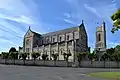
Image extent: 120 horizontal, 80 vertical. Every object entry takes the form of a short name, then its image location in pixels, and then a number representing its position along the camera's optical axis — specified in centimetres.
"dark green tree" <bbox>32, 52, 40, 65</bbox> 3783
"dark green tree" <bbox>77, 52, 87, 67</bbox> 3593
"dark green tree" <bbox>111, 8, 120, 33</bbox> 758
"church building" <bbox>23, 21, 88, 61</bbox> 4379
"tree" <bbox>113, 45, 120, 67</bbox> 3425
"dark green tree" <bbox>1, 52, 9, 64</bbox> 4056
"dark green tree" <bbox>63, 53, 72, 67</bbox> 3880
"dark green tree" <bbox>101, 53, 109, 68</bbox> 3904
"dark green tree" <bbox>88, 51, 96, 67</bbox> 3716
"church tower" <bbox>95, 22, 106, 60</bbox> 5130
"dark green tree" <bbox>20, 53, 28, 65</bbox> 3789
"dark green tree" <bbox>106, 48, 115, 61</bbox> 3786
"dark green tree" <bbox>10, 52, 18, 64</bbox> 3894
